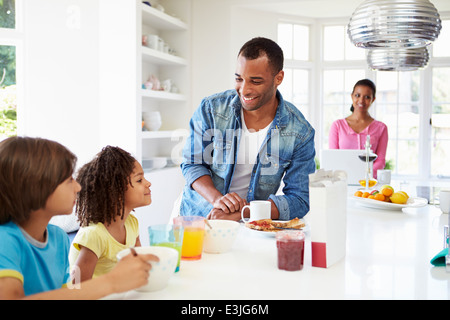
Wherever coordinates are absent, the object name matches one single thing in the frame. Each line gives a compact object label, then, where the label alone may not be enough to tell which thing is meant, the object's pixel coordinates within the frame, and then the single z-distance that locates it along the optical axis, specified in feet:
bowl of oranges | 7.04
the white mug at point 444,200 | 7.02
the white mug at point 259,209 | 5.67
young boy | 3.36
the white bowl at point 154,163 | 15.12
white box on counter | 4.12
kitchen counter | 3.53
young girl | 4.79
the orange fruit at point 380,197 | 7.21
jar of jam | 4.06
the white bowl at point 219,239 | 4.58
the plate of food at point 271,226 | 5.26
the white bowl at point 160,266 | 3.45
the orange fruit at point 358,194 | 7.56
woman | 13.71
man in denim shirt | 6.65
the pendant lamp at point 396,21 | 6.54
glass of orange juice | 4.37
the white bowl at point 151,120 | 15.26
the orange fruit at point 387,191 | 7.18
